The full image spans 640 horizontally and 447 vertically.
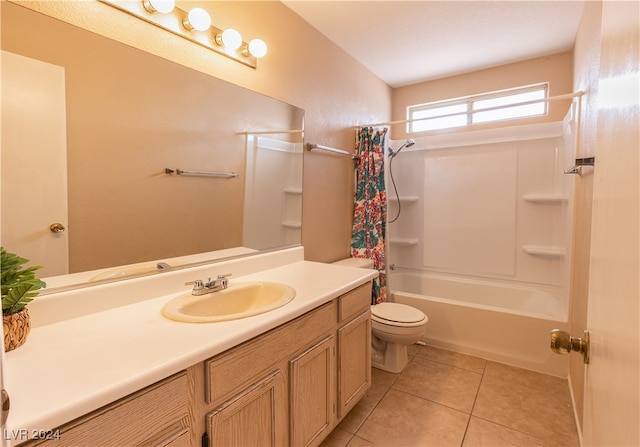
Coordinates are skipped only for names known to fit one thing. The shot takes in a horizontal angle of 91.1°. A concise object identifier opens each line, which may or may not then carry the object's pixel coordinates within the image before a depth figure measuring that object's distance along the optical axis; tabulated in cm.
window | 288
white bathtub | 224
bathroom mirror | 100
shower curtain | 273
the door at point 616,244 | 42
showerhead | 310
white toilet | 215
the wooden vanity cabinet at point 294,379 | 97
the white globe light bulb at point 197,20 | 142
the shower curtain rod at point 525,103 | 206
